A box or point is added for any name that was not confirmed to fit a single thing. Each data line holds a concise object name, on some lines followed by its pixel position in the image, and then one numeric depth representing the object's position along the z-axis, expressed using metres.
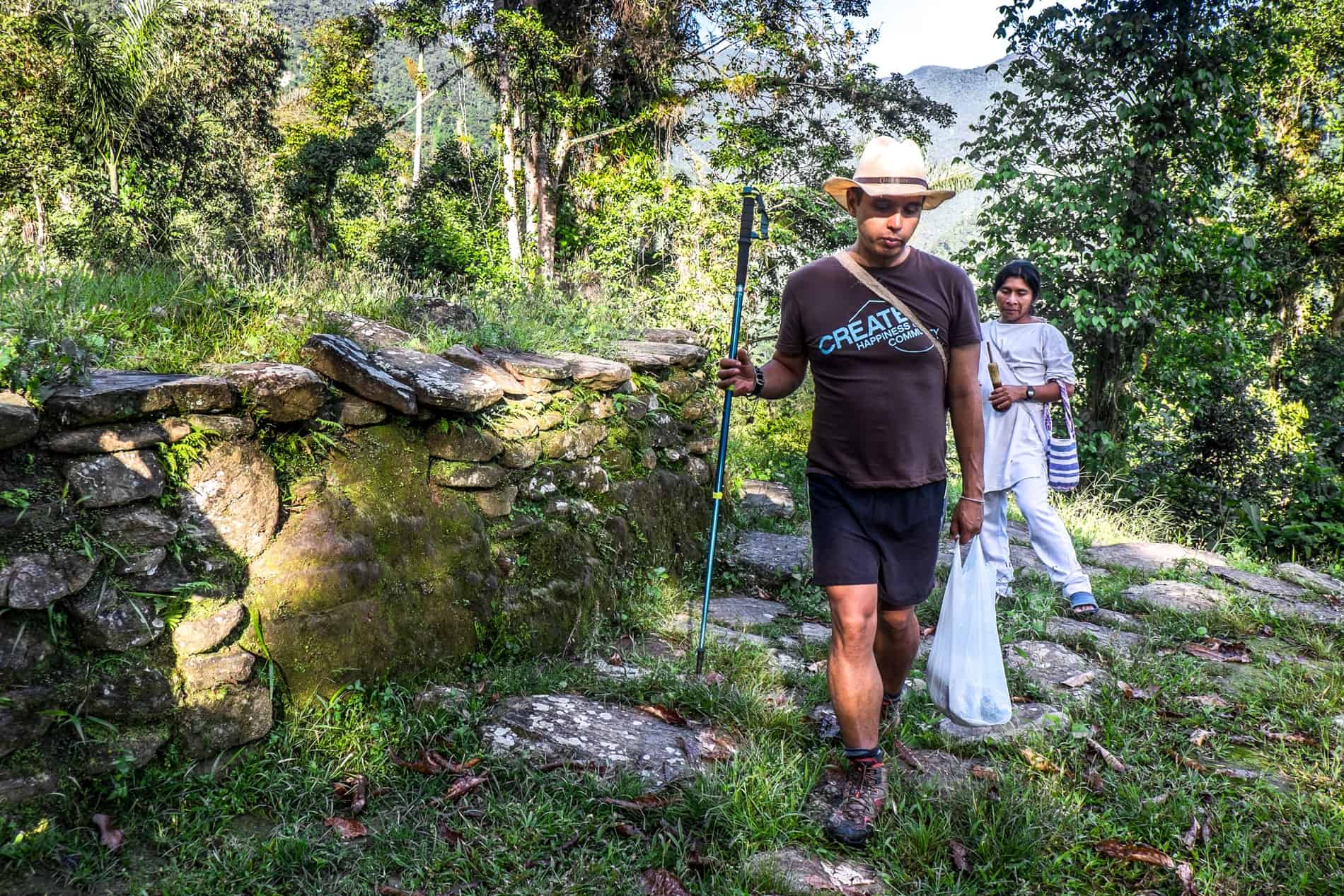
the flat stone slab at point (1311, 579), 6.09
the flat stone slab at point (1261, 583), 5.89
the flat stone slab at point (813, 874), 2.42
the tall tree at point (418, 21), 16.39
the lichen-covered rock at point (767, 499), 7.51
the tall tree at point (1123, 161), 9.25
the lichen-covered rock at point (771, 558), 5.65
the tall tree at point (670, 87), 16.83
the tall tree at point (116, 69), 10.60
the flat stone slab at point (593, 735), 2.95
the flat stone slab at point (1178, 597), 5.25
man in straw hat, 2.86
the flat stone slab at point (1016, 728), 3.38
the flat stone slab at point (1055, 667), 3.93
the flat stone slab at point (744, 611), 4.82
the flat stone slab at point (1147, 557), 6.59
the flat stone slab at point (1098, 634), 4.46
